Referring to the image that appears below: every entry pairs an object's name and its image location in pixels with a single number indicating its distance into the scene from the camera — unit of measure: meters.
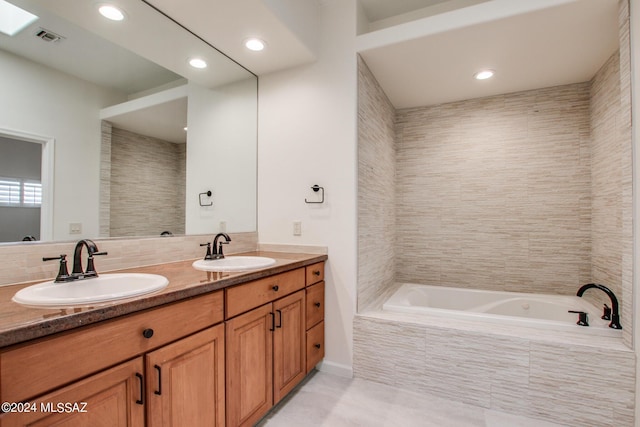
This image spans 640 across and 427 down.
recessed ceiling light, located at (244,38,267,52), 2.04
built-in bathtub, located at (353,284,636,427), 1.62
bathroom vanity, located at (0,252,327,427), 0.77
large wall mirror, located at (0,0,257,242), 1.27
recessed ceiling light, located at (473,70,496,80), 2.40
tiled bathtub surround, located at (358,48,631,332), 2.33
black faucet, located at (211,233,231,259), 1.94
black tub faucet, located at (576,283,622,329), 1.82
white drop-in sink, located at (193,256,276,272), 1.56
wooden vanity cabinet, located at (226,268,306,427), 1.40
